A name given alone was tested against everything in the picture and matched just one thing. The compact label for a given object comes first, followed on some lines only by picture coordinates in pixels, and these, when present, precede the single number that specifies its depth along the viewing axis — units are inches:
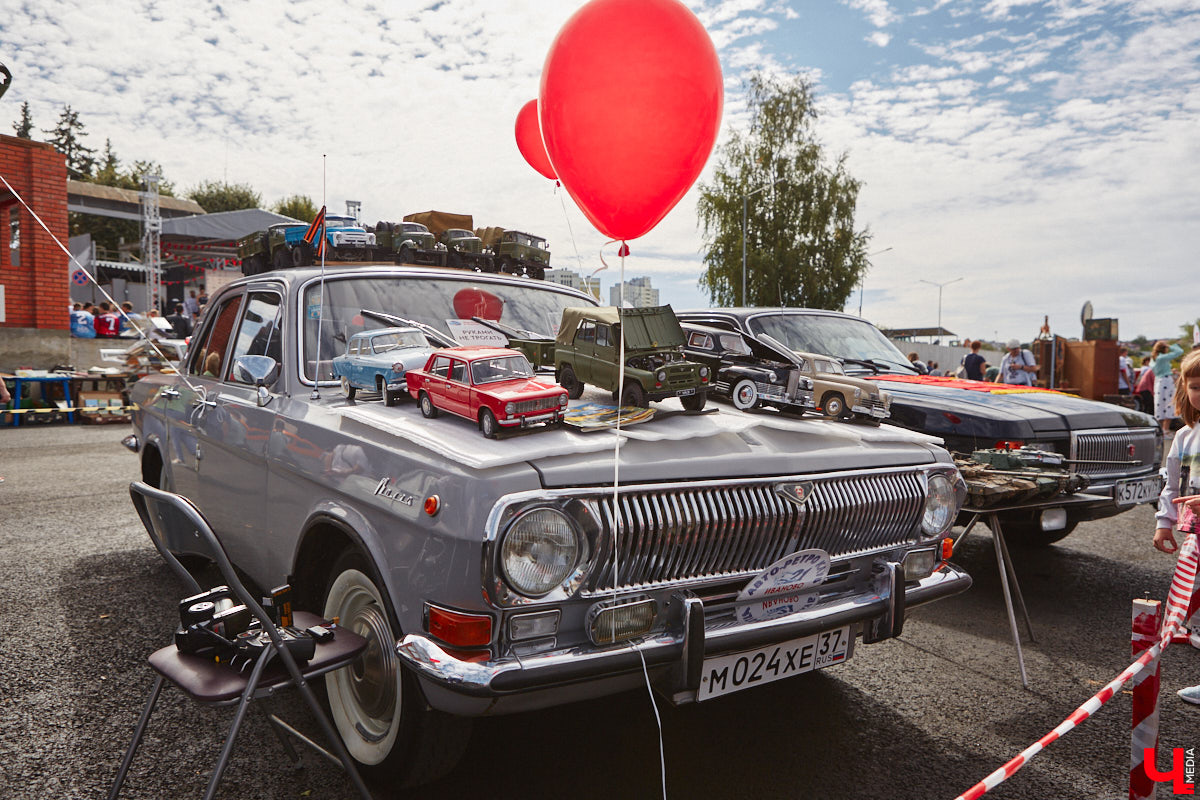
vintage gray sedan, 82.2
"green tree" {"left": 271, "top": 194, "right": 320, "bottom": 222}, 1720.0
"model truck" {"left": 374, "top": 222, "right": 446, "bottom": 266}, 166.2
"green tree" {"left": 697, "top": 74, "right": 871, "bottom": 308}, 1301.7
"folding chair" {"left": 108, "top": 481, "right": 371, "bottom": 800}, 80.9
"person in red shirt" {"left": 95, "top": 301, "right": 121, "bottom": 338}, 665.0
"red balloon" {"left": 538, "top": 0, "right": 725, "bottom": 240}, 112.8
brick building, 576.4
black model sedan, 129.7
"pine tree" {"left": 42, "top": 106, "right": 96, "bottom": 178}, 2143.2
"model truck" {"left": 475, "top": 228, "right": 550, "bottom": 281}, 178.4
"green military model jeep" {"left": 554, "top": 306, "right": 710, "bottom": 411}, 115.8
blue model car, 109.5
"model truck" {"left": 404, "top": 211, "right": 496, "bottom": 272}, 171.6
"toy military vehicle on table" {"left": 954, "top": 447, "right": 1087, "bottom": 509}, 146.0
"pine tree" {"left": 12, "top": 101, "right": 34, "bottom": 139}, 2118.6
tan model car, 133.5
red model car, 92.9
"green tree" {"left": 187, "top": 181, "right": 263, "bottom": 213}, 1871.3
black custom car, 193.3
